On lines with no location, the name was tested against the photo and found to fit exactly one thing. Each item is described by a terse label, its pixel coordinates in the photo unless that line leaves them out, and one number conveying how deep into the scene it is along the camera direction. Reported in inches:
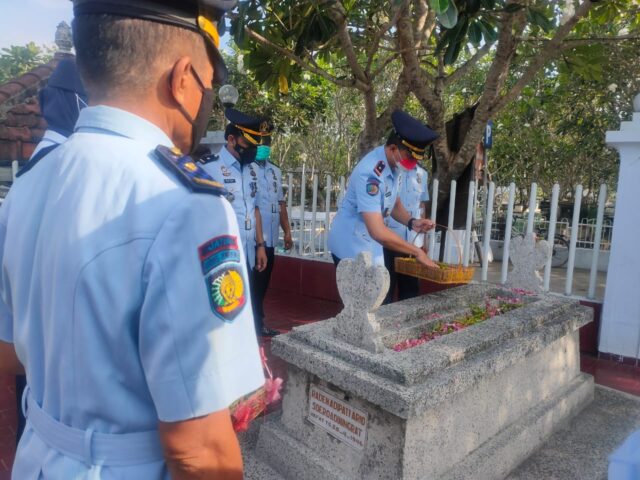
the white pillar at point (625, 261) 150.1
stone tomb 79.6
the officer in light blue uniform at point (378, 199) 122.6
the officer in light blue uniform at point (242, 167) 157.5
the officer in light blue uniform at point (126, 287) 30.8
